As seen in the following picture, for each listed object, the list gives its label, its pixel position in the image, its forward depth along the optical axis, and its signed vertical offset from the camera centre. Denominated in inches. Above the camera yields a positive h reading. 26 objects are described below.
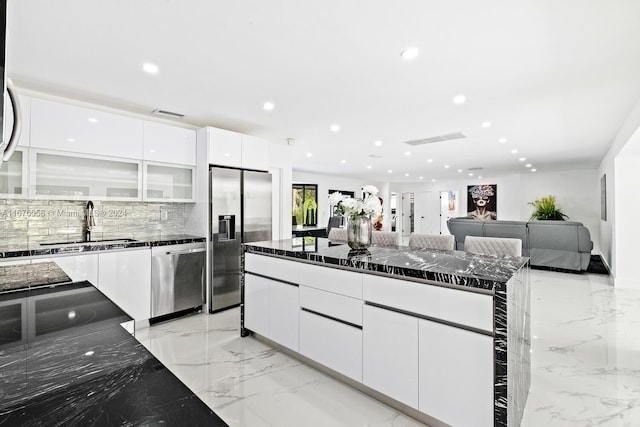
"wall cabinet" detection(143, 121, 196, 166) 147.2 +35.2
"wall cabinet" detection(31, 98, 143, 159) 119.5 +35.1
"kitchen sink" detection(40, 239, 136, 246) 128.8 -10.3
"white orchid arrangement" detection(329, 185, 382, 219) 104.2 +4.2
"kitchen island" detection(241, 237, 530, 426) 63.7 -25.8
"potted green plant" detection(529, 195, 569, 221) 360.2 +9.0
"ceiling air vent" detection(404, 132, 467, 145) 203.3 +52.8
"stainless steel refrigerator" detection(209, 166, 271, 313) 156.1 -1.8
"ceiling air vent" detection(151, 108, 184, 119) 152.6 +50.7
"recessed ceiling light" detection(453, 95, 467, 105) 137.1 +51.5
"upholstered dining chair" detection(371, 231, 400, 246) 135.6 -8.5
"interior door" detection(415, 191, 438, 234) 546.9 +10.0
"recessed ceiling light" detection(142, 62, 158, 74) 107.0 +50.6
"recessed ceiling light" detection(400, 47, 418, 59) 96.3 +50.4
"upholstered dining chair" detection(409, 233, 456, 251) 123.0 -9.2
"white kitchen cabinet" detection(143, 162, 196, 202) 151.0 +17.1
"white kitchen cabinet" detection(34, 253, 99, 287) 115.7 -17.6
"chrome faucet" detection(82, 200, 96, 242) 139.7 -1.9
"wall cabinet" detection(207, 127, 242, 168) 157.6 +35.5
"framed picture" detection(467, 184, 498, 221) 475.5 +24.9
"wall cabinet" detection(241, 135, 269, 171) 172.1 +35.5
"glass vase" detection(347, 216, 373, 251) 103.5 -4.2
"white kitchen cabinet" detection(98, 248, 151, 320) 126.2 -24.7
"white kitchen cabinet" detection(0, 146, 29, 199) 115.5 +15.4
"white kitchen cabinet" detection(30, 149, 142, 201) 123.7 +17.1
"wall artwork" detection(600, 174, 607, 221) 266.0 +17.8
